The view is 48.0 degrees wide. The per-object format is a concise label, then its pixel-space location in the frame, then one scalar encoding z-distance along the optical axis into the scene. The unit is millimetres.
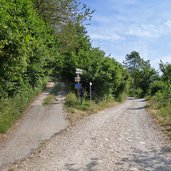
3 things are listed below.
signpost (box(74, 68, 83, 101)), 13166
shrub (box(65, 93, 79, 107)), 13758
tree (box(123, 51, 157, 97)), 41478
